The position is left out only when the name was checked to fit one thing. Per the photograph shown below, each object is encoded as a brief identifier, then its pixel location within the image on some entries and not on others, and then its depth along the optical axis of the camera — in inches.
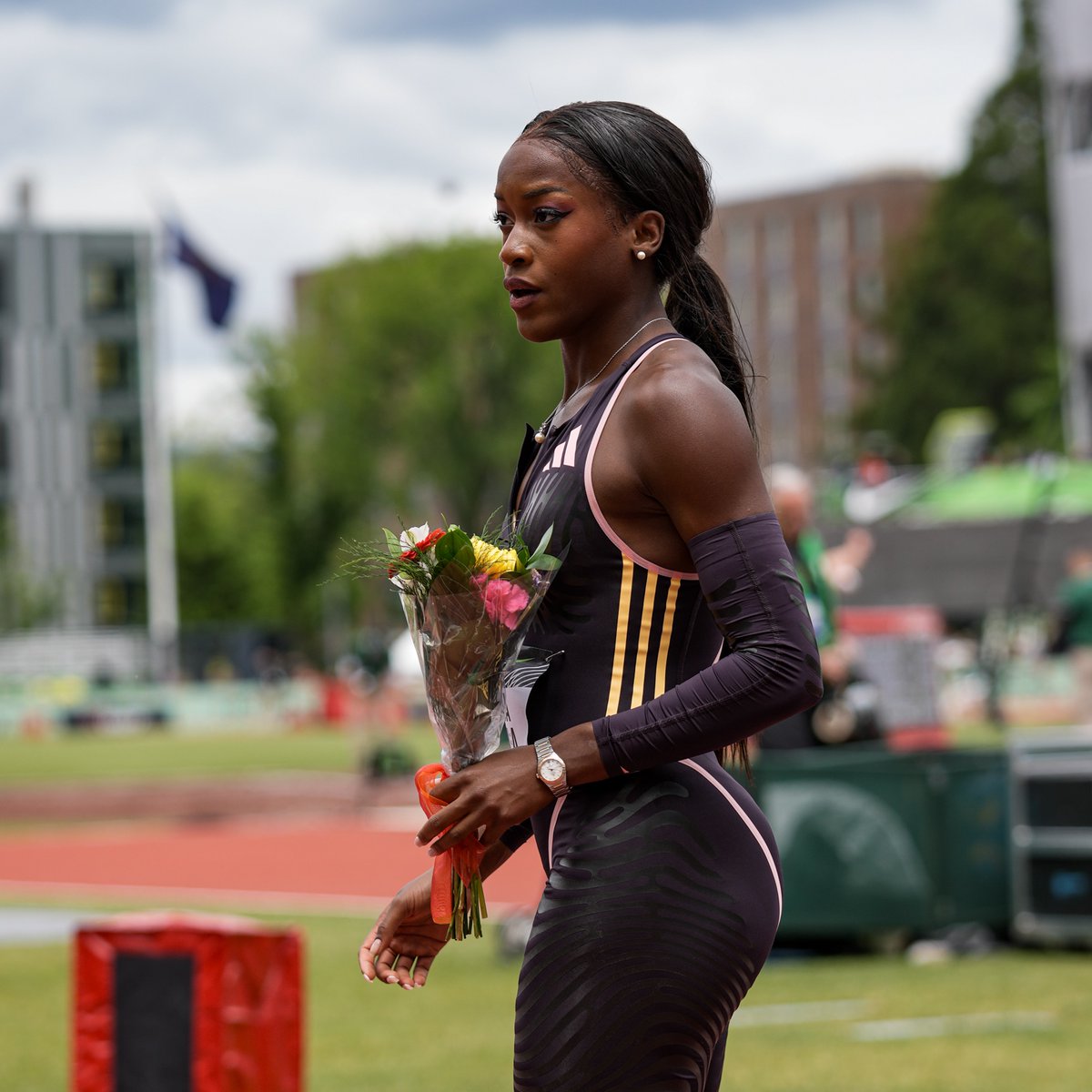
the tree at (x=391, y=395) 2869.1
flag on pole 1606.8
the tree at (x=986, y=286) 2277.3
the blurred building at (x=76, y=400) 3184.1
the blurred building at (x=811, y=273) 4355.3
